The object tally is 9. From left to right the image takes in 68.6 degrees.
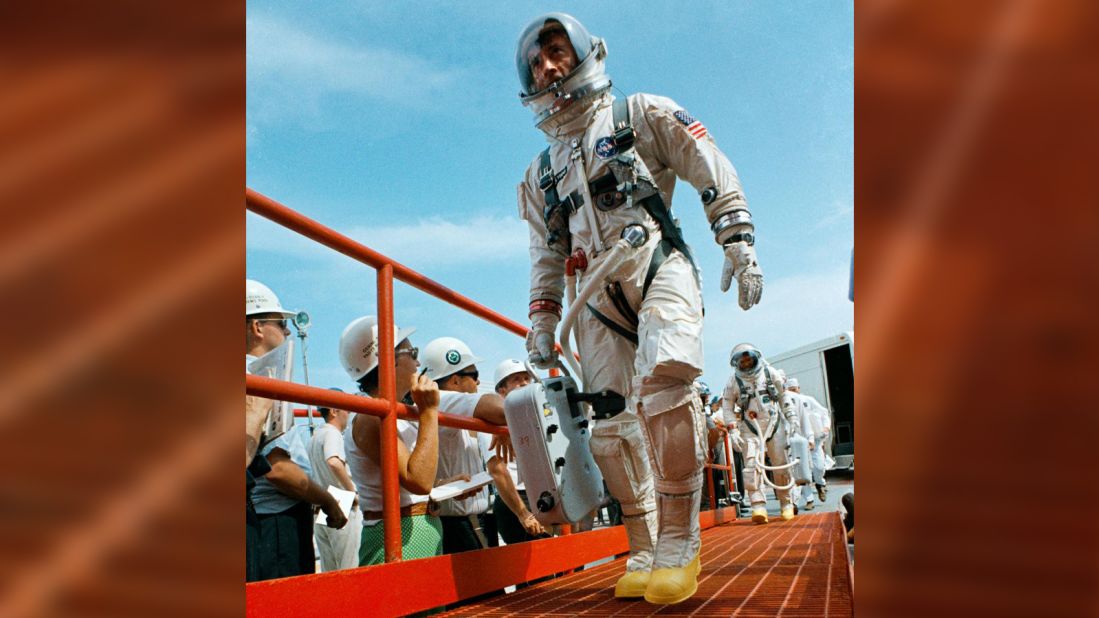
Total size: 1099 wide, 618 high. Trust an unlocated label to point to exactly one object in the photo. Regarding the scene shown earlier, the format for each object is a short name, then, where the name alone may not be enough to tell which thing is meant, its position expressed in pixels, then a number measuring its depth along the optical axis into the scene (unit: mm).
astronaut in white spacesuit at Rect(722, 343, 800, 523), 9406
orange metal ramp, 2357
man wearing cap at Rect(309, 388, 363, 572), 4520
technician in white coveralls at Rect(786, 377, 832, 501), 15172
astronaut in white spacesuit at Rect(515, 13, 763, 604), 2742
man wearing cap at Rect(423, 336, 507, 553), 3480
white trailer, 21391
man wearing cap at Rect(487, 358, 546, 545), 4233
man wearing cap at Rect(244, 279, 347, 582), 2965
